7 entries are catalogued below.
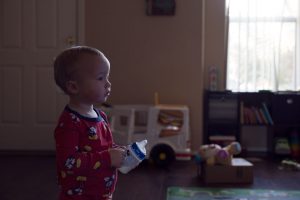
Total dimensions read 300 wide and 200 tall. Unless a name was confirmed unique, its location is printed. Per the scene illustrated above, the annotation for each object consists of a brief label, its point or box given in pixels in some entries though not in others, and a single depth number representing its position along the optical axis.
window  4.48
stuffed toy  3.33
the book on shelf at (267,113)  4.41
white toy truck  3.87
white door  4.46
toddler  1.22
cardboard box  3.31
